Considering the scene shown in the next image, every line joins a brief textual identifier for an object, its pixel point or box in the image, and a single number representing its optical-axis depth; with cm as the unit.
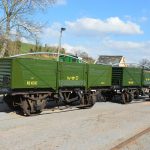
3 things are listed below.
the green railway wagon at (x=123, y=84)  1396
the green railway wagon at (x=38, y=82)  890
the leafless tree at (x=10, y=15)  2118
